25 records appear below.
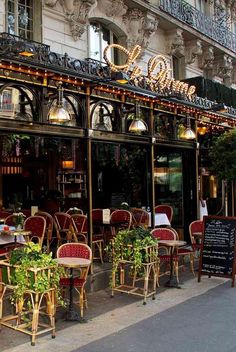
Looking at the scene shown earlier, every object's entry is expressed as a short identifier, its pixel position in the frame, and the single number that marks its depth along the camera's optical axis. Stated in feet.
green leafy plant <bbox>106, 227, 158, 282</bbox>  25.62
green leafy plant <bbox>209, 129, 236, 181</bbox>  37.55
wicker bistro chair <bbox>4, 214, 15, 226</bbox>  35.01
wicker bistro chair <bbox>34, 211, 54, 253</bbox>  32.99
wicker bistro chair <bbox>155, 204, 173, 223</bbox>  44.09
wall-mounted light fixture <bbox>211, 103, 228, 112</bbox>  41.53
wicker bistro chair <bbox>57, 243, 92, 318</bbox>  22.63
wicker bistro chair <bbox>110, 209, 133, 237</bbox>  36.52
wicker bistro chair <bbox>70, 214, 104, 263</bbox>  33.50
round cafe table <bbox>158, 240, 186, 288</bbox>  28.55
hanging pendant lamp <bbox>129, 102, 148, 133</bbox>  33.30
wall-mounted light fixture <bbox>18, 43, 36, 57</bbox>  23.41
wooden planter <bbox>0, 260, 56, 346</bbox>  18.97
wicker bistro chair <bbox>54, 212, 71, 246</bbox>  35.14
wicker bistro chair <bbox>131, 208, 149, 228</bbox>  37.89
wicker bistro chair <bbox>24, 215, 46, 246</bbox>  31.17
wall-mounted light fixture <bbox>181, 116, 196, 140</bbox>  40.75
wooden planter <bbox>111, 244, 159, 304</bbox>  25.54
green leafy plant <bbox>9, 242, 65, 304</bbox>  19.07
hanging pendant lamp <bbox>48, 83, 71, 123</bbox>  25.98
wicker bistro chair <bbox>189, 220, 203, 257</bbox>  34.47
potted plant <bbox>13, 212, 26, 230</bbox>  29.43
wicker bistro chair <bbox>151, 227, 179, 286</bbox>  29.79
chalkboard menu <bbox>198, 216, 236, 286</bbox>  29.76
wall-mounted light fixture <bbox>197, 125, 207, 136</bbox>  48.04
